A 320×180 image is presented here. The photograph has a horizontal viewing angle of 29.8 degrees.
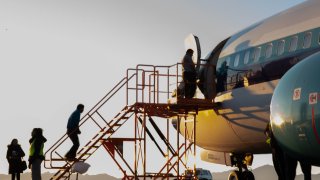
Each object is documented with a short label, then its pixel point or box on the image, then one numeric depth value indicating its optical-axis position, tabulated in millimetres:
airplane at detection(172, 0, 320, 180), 14195
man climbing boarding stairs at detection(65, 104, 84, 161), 24578
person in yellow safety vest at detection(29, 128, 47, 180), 21422
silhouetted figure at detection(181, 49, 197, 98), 24188
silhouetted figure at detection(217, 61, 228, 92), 24031
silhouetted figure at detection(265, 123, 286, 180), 16109
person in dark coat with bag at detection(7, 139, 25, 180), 24828
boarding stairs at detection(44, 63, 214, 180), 24109
